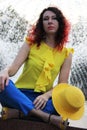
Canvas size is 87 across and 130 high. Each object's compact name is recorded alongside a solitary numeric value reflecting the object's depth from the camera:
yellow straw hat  2.66
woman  2.71
